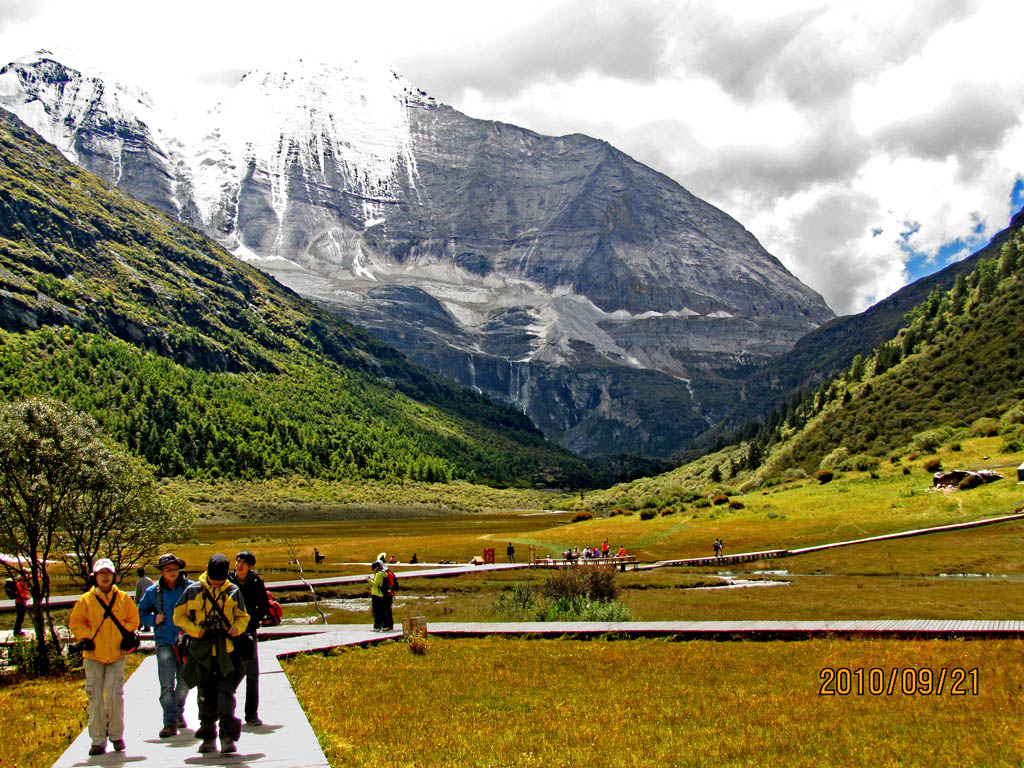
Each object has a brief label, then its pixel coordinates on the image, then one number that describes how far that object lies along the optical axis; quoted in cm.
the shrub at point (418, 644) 2631
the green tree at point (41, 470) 2873
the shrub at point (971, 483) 7616
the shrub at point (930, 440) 10669
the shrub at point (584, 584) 3888
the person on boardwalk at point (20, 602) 3272
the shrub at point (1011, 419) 10249
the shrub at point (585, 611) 3419
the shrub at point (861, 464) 10662
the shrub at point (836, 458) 12519
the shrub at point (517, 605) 3697
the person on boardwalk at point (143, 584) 2604
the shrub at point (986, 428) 10500
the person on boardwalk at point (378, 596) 3078
